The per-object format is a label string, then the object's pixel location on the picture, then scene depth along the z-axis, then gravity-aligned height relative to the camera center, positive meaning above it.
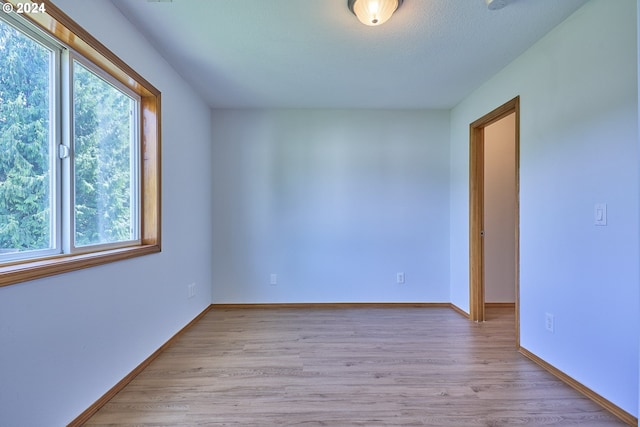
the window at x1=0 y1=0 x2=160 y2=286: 1.35 +0.37
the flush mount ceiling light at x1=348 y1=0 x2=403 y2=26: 1.67 +1.18
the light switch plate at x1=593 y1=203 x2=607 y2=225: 1.69 -0.01
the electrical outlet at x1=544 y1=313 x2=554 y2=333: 2.06 -0.79
